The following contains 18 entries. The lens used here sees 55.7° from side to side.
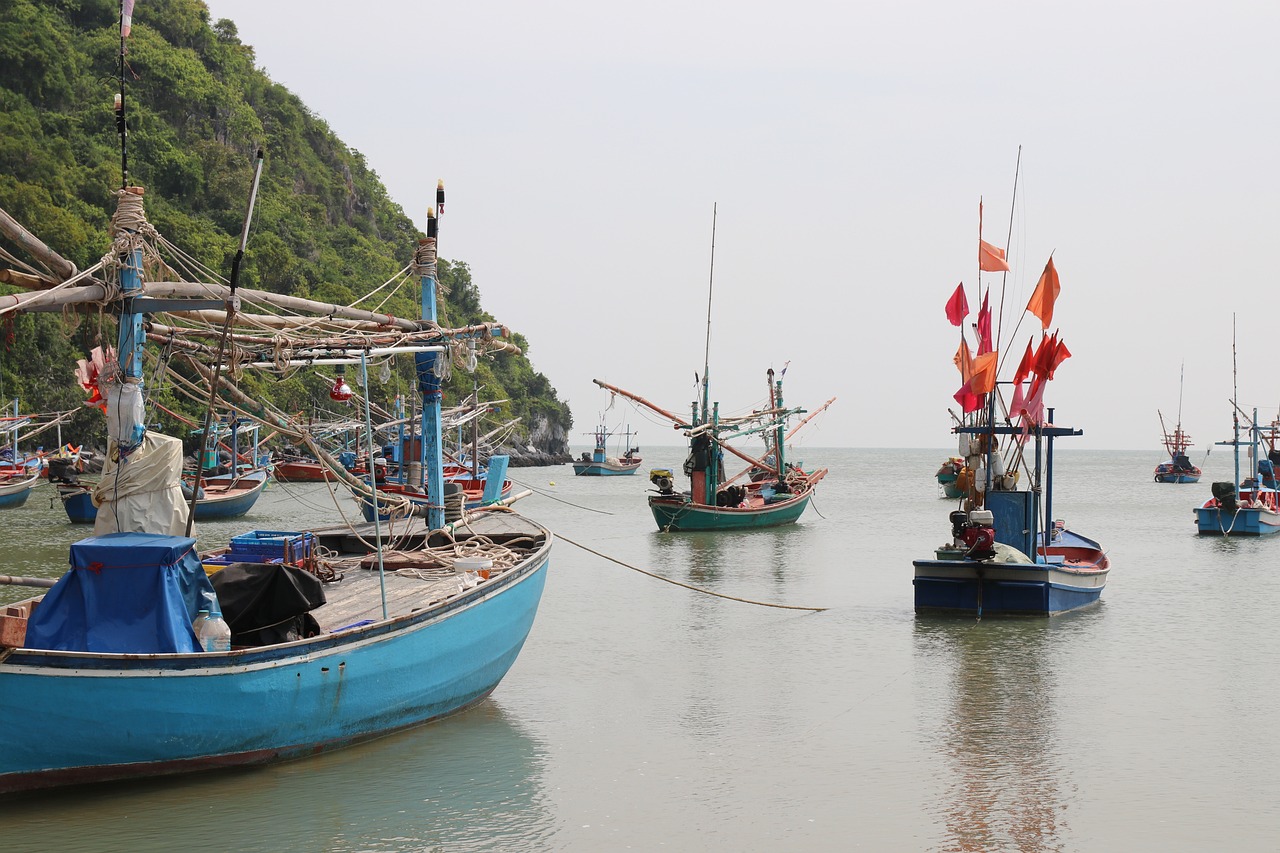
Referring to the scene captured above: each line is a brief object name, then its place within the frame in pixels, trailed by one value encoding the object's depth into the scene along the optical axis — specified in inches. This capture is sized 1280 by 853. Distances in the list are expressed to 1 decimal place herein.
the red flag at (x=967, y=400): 847.1
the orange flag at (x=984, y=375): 820.0
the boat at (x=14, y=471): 1756.9
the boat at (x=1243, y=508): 1604.3
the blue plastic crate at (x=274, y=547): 525.3
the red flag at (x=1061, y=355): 812.0
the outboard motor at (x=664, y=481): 1635.1
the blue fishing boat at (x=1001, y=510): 797.9
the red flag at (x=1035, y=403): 821.2
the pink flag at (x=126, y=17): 459.5
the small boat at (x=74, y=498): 1444.4
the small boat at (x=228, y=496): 1640.0
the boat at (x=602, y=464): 4141.2
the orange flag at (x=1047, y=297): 823.1
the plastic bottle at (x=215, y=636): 392.2
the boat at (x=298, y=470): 2760.8
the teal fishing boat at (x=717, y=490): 1589.6
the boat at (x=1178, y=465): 3858.3
